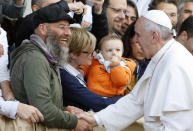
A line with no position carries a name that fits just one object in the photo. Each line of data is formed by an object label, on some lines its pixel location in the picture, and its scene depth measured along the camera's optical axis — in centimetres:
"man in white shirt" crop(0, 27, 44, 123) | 775
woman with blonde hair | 918
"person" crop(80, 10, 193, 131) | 730
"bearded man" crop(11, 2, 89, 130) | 783
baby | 971
